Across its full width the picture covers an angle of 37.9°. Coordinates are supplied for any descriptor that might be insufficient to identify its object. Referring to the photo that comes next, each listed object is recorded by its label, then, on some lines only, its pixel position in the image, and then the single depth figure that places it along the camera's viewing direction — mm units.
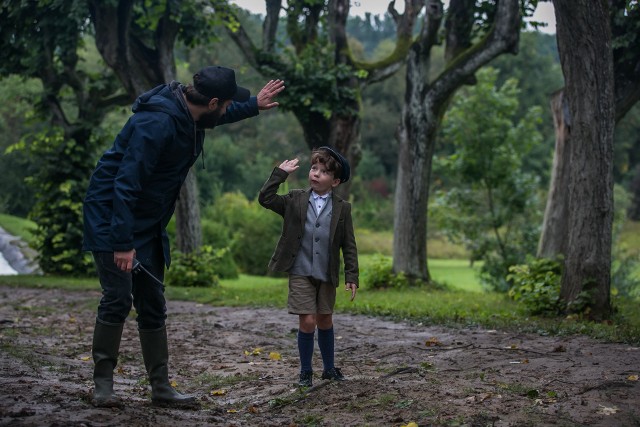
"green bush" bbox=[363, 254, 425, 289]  17925
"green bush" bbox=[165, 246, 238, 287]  19578
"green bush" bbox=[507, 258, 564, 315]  11680
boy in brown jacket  7070
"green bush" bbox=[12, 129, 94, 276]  21781
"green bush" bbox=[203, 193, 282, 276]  29962
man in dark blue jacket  5910
